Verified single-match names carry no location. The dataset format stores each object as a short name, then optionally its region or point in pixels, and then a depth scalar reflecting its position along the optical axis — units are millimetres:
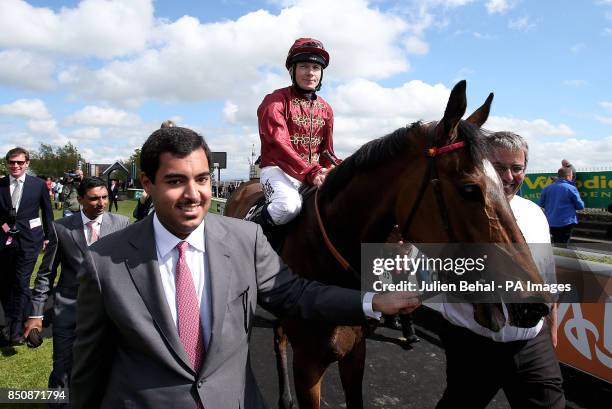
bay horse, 1603
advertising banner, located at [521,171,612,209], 12720
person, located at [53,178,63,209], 25581
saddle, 2838
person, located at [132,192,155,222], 4477
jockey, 2877
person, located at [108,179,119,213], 20781
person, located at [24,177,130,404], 3070
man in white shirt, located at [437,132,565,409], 2039
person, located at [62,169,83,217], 10047
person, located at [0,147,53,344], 4906
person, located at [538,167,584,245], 7836
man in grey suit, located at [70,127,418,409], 1271
